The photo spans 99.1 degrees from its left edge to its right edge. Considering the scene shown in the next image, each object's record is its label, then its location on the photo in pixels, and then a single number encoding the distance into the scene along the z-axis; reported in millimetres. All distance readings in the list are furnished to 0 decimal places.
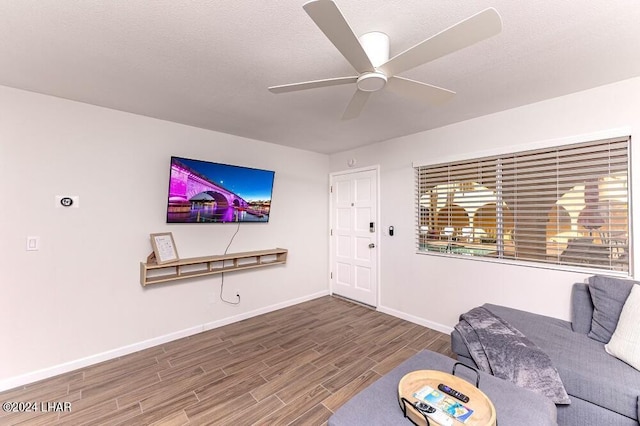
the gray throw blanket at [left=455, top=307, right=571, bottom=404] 1700
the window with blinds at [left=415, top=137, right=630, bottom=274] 2242
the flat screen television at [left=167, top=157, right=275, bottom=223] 3057
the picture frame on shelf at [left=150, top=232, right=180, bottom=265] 2892
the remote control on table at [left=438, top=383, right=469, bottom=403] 1362
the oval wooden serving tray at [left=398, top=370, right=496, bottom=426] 1230
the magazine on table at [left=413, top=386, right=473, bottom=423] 1257
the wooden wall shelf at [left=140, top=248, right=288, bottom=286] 2885
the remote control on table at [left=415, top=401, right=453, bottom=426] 1218
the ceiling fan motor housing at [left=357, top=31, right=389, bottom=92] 1571
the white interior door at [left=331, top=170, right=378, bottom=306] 4070
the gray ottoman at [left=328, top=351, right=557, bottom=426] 1287
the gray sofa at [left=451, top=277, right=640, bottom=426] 1556
